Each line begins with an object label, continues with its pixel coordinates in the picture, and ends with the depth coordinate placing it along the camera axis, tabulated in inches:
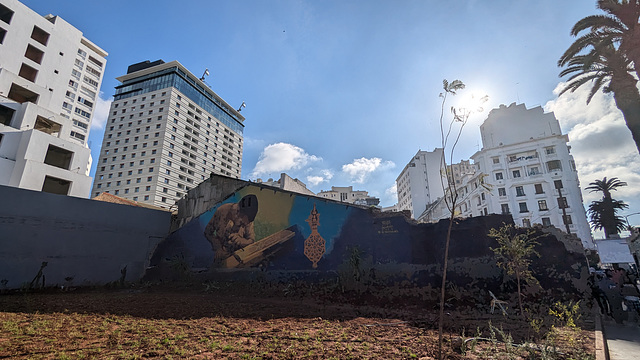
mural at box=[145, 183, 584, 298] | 516.4
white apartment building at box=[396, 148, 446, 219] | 2758.4
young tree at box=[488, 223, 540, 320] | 355.6
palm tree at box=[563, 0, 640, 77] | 561.0
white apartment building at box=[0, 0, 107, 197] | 1095.0
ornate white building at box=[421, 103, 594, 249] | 1604.3
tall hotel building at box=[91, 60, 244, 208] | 2354.8
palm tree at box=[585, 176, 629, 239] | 1540.4
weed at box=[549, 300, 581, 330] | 347.3
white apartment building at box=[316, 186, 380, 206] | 3715.6
